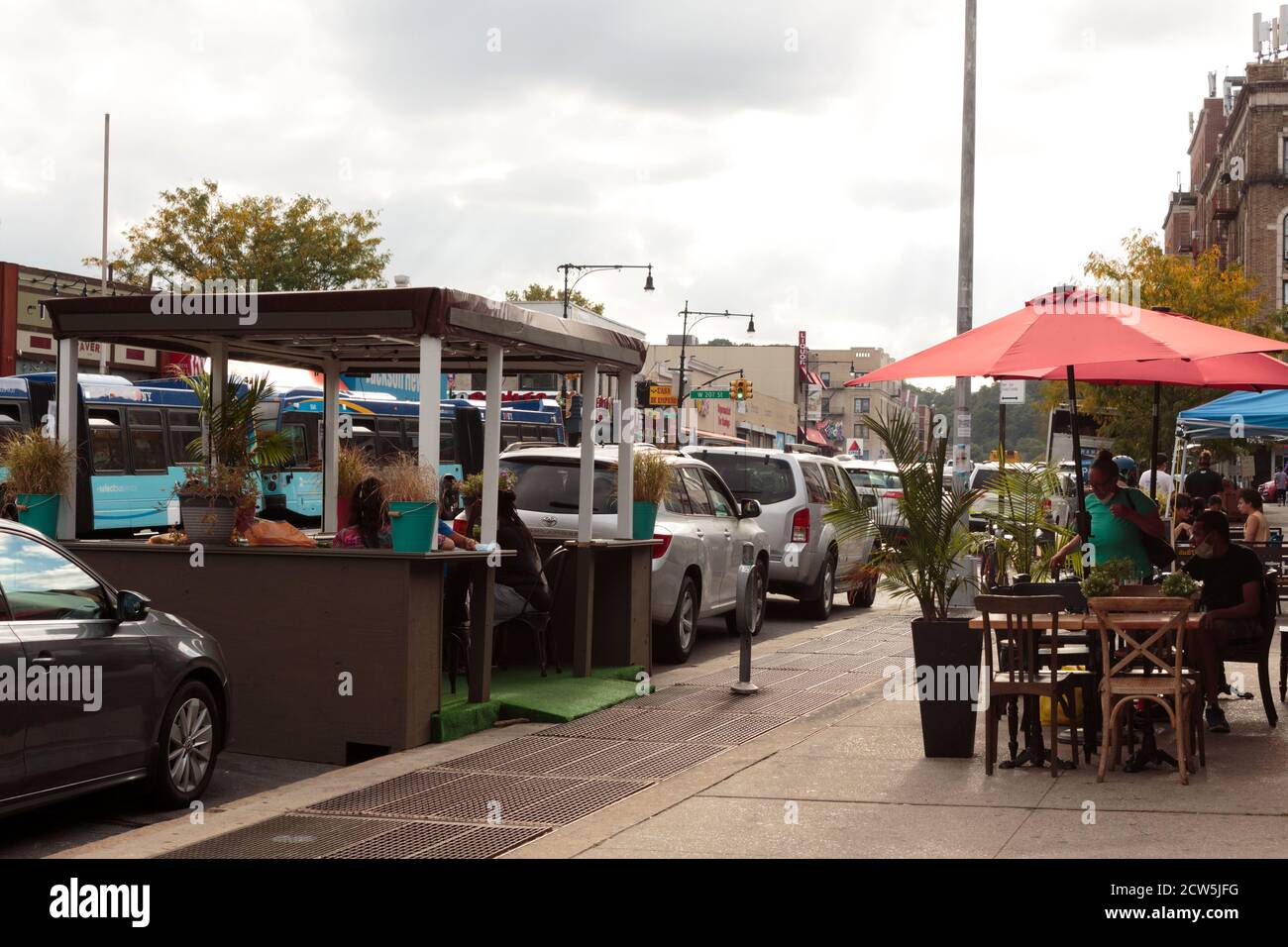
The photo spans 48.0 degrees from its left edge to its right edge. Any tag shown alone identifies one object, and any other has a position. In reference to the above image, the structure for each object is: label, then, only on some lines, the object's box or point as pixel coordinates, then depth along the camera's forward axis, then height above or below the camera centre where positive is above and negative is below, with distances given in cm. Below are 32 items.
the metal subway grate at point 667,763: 828 -172
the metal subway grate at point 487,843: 639 -169
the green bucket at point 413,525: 876 -34
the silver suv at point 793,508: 1698 -39
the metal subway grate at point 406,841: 638 -170
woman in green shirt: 991 -27
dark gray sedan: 655 -111
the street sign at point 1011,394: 1816 +108
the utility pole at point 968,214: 2067 +378
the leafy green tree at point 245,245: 4375 +678
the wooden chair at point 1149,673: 774 -104
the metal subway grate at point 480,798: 724 -172
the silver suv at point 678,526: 1256 -49
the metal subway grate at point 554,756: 841 -173
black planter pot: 861 -124
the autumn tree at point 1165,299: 3906 +514
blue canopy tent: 1441 +69
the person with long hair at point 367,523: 917 -35
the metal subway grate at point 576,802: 714 -171
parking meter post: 1105 -115
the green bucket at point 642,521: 1212 -40
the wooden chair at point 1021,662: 782 -102
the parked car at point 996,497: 1150 -20
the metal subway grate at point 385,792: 738 -172
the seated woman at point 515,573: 1081 -76
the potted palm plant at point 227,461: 943 +4
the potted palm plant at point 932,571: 863 -58
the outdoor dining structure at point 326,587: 885 -76
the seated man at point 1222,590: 909 -69
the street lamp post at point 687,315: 5709 +633
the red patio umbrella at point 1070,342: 827 +82
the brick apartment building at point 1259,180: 6359 +1369
